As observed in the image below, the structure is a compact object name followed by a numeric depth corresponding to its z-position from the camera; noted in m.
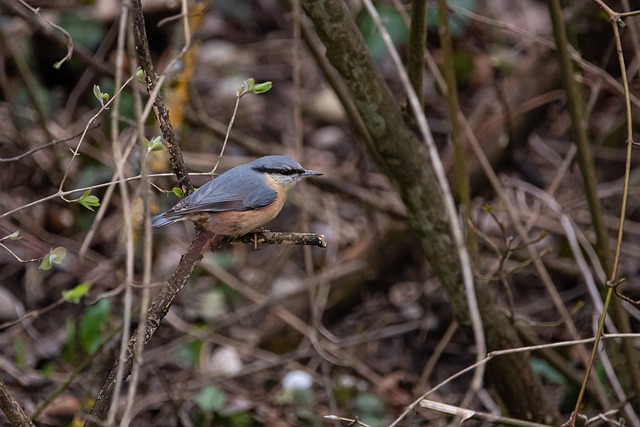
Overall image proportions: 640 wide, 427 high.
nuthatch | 5.79
